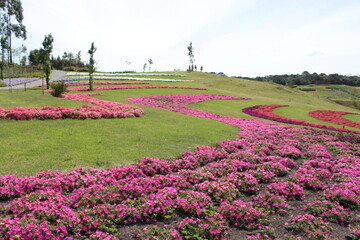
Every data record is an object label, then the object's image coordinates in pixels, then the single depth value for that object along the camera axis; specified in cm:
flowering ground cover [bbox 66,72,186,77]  7838
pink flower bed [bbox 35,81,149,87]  4469
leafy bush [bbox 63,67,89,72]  9556
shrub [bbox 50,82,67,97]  2754
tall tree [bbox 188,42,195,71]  11439
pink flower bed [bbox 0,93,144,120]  1559
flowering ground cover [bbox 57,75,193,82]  5319
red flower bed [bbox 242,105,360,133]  2273
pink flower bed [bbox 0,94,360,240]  573
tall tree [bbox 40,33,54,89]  4147
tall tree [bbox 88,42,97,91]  3942
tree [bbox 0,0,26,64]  8062
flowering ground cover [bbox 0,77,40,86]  5003
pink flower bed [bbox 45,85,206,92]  3831
